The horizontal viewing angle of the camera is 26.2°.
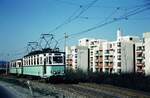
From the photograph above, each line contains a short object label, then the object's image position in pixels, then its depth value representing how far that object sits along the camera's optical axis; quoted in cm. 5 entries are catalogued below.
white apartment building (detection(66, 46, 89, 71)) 13312
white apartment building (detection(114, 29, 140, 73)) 11425
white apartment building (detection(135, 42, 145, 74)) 10608
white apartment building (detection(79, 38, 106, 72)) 12738
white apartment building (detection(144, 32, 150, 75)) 6996
